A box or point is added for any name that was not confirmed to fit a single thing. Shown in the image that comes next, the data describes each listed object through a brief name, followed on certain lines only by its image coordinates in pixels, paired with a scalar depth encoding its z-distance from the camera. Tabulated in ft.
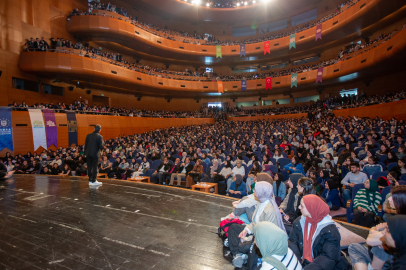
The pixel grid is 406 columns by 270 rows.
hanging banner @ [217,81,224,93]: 70.69
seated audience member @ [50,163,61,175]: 25.13
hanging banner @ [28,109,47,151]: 37.73
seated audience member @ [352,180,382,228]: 9.82
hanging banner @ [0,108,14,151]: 34.55
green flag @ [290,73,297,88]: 62.50
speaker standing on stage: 14.82
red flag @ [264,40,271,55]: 68.18
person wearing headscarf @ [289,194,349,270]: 5.68
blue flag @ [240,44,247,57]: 70.74
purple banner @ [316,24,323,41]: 56.95
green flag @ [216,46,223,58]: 70.85
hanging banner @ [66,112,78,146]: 42.57
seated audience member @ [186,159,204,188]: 19.21
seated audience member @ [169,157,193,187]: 19.89
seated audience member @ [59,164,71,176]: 25.10
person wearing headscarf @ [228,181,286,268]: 6.83
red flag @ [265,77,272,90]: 66.33
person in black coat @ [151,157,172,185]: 20.77
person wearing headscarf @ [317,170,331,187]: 14.64
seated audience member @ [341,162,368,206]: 12.75
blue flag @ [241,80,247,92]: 71.31
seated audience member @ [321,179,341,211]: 13.21
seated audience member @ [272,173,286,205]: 13.28
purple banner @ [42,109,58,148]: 39.27
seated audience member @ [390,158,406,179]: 12.86
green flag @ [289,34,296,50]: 62.64
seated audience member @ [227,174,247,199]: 15.55
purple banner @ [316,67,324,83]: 56.29
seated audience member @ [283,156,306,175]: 17.07
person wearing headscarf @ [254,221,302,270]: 4.70
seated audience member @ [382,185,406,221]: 4.84
